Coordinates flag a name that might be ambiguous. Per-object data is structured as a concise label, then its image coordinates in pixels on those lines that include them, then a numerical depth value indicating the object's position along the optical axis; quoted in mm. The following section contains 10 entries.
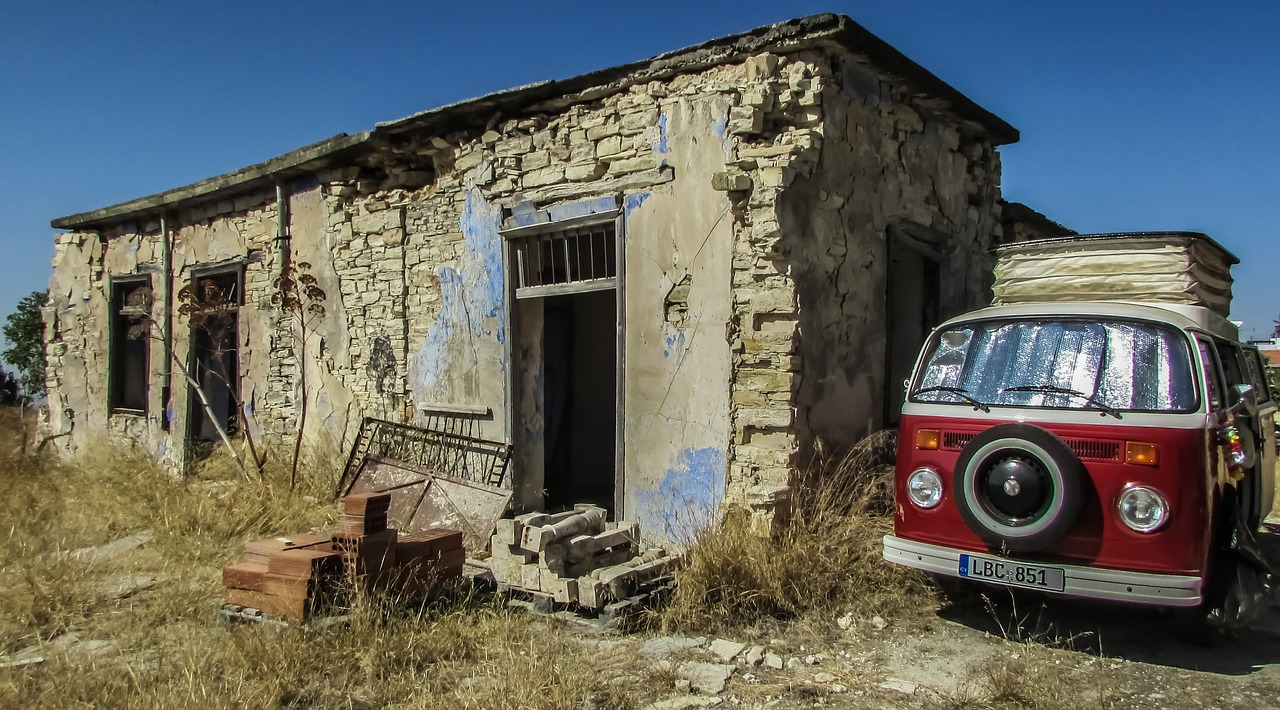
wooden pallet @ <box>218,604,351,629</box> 4434
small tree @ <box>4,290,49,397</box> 18594
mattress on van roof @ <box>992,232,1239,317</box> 5402
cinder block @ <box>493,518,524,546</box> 5238
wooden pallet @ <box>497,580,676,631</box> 4785
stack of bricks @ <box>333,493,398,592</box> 4676
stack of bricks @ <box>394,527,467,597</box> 4914
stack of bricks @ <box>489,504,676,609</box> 4961
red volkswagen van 3977
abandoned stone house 5938
